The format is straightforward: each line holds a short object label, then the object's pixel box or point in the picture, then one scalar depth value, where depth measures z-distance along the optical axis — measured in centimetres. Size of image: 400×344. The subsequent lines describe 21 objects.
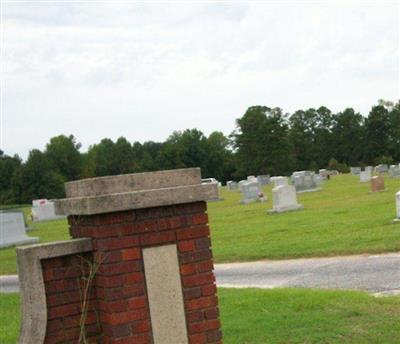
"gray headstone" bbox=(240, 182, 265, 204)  2892
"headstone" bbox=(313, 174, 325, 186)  3548
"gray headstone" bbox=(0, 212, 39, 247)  2044
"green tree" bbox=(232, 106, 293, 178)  7350
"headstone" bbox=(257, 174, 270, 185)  5215
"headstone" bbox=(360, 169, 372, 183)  3600
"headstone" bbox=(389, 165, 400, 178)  3782
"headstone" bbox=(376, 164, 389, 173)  4852
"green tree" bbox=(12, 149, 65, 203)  6238
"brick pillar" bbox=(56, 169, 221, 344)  381
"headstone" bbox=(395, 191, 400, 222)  1416
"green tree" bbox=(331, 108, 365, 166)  8331
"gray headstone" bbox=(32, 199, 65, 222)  3353
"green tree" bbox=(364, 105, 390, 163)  8081
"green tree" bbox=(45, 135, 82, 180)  7719
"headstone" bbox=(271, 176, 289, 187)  3231
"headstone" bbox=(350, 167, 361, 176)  5094
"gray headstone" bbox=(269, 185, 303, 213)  2100
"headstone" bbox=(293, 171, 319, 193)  3238
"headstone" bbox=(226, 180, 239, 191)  4572
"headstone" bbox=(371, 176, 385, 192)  2598
